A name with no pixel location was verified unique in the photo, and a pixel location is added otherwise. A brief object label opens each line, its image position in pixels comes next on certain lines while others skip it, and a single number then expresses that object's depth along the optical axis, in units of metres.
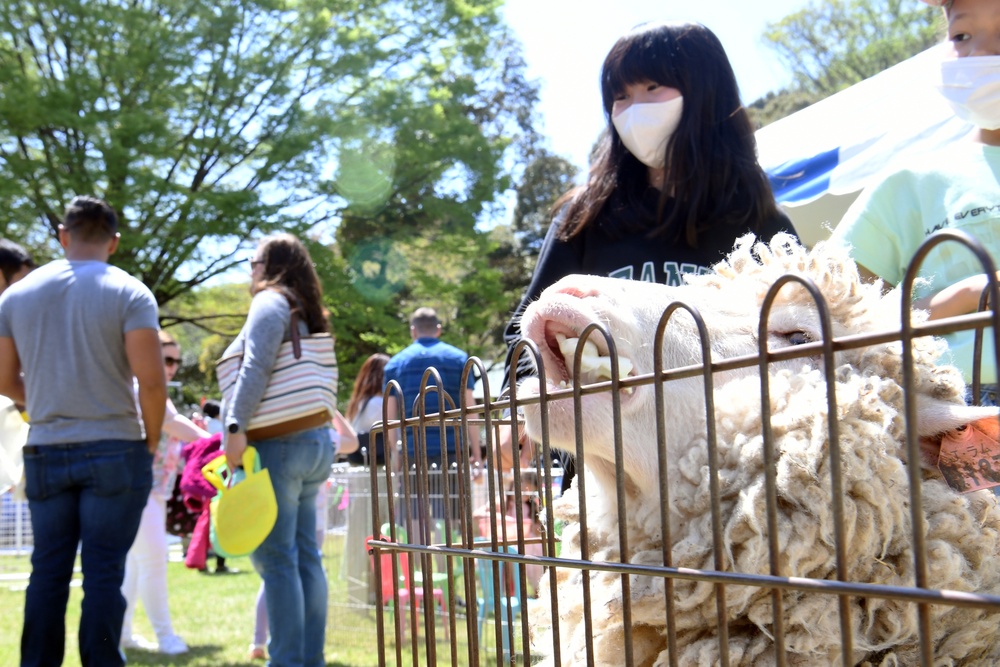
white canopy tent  4.02
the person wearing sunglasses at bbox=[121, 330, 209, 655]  5.40
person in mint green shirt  1.95
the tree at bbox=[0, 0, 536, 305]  14.34
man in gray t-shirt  3.59
